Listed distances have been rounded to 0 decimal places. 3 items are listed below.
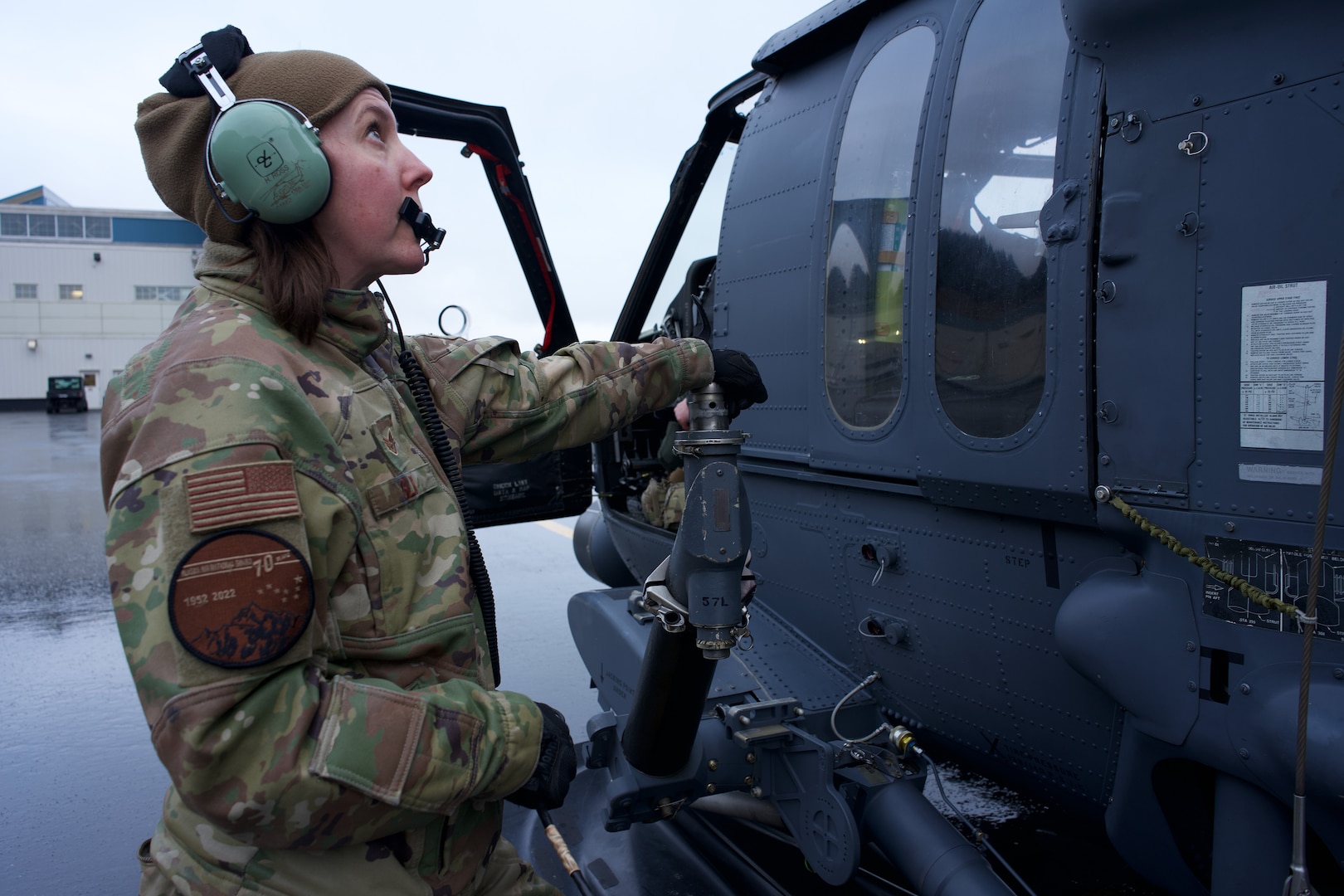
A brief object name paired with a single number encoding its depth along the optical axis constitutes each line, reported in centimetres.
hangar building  3988
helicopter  168
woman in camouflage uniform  108
